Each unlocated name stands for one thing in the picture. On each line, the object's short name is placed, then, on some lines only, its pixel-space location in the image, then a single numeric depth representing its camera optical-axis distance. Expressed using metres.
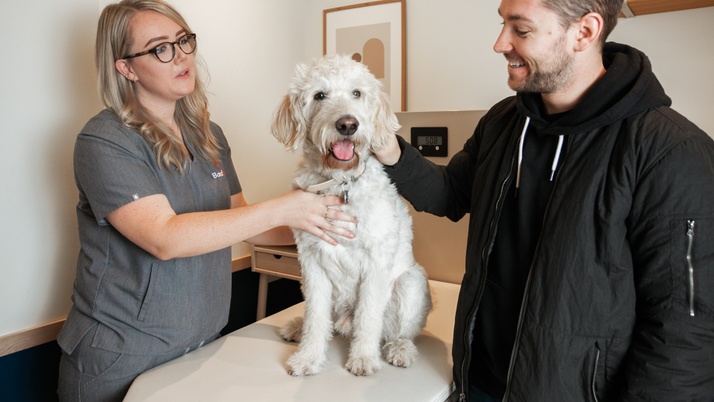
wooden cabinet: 2.65
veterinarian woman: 1.35
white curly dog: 1.46
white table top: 1.32
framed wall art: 3.07
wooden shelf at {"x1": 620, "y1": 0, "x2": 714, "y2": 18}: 2.09
